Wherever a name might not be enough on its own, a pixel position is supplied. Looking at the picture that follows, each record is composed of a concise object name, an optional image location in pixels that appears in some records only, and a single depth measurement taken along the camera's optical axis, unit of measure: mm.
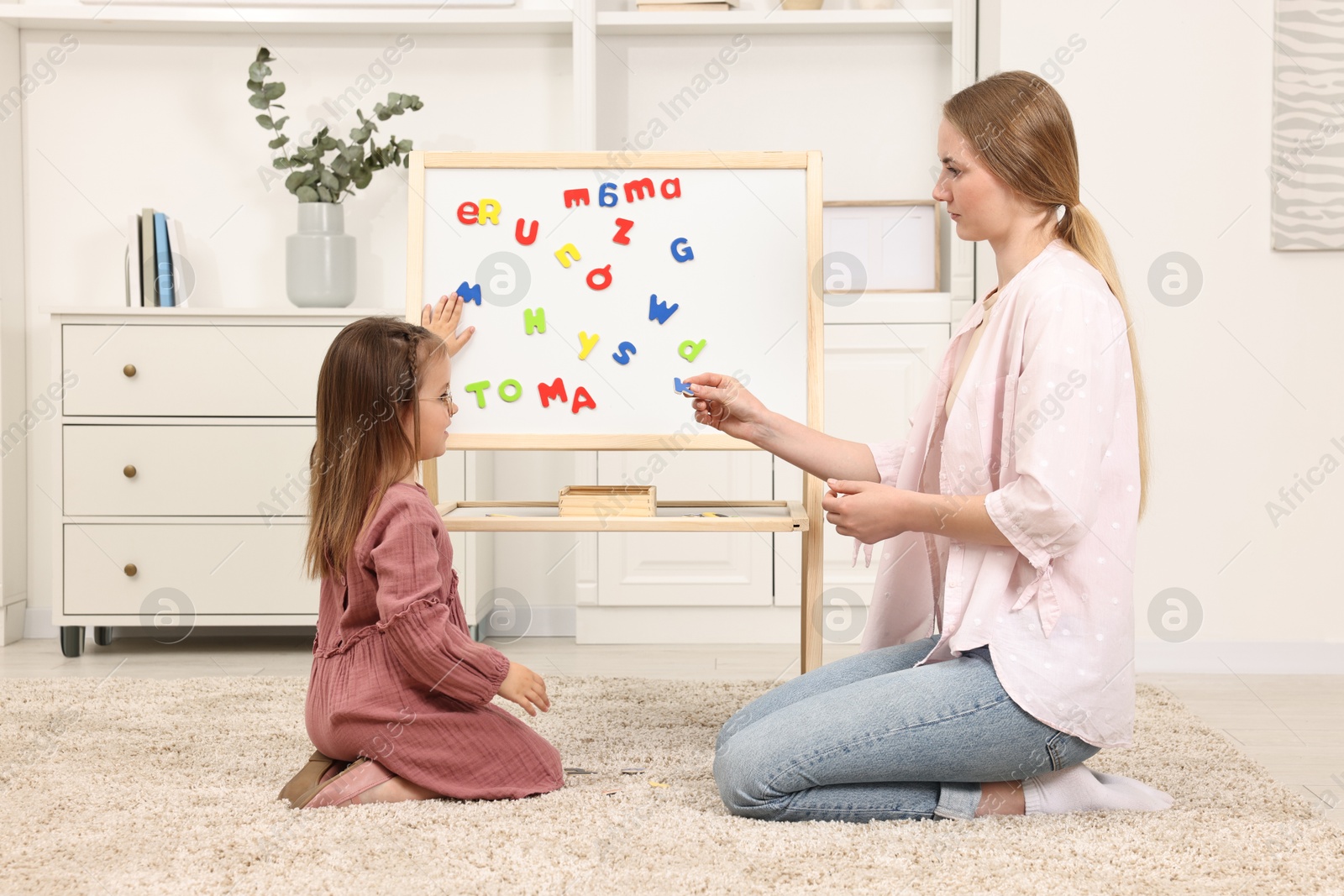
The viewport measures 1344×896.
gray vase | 2770
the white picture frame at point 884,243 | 2943
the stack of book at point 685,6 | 2846
